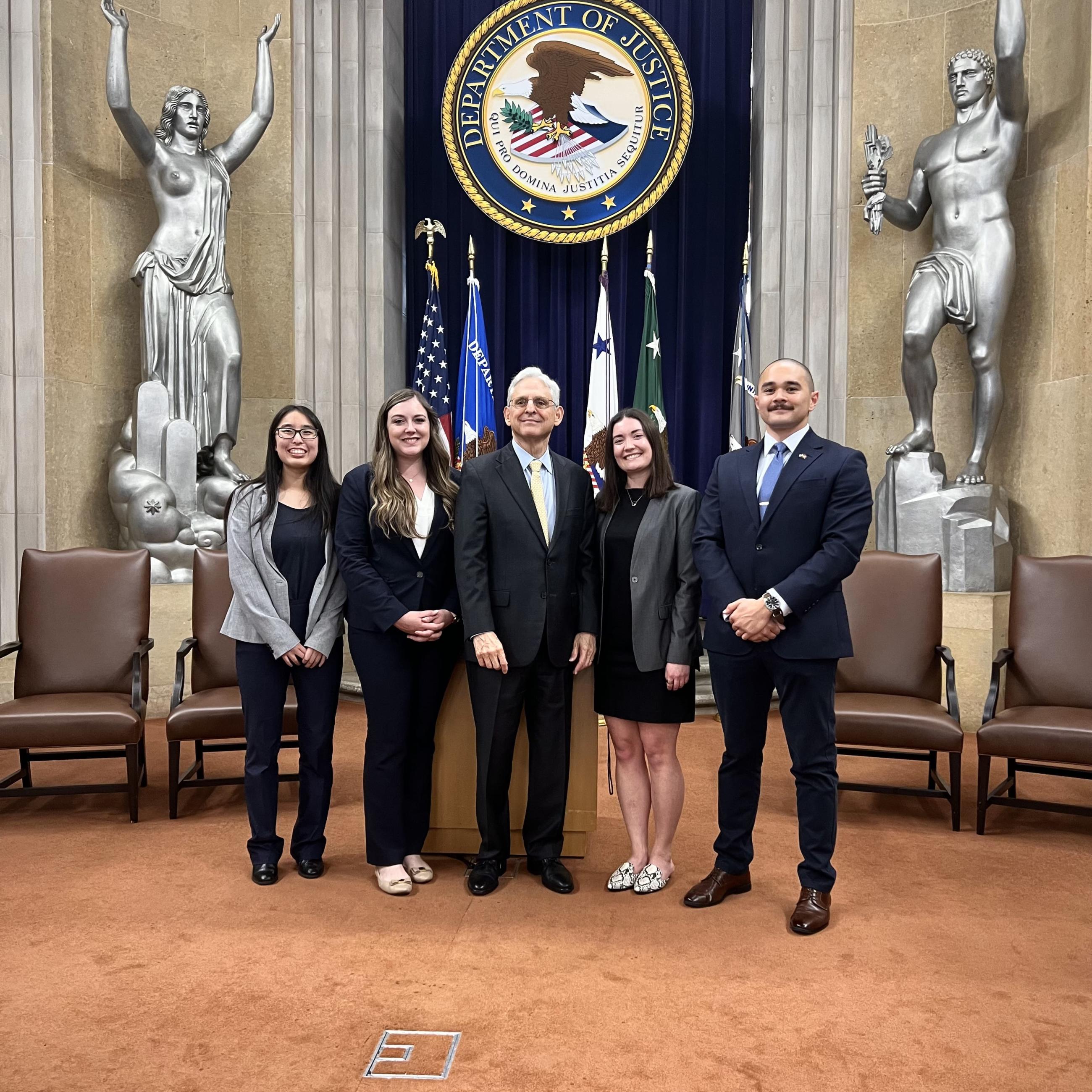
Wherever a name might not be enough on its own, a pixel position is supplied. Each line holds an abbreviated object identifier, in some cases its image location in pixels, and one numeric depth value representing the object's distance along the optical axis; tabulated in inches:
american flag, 274.2
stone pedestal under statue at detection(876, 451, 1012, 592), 220.2
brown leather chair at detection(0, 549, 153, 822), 153.7
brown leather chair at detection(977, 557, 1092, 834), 140.0
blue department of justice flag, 273.0
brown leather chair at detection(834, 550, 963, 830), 151.1
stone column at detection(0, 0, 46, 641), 212.7
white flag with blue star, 273.3
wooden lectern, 129.0
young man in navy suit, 108.7
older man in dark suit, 118.4
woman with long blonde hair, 119.1
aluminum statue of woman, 229.1
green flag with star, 273.1
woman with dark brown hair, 118.1
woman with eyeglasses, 123.0
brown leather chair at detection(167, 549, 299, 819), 150.1
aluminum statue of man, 218.7
